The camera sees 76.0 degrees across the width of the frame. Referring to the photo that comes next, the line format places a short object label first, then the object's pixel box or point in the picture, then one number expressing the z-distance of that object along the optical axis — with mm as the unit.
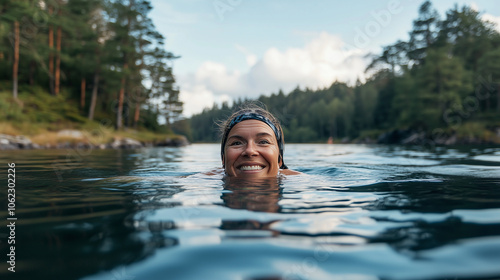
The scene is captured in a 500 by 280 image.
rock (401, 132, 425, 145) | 40256
